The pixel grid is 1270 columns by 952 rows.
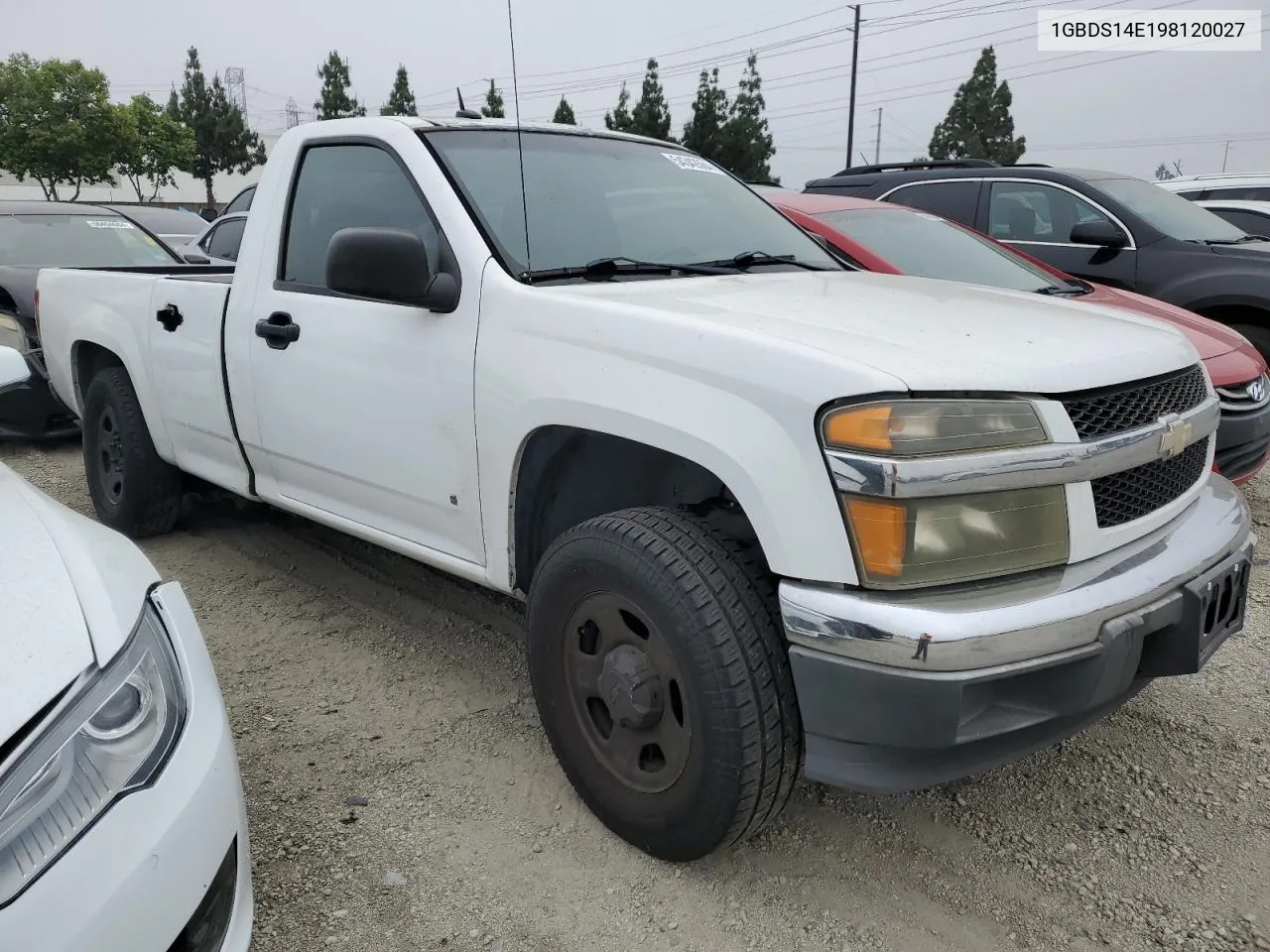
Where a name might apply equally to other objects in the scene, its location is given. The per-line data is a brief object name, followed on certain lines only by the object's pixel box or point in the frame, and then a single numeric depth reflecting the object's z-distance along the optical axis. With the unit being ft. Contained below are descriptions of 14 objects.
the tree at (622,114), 115.03
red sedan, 13.87
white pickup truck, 5.92
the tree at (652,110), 112.57
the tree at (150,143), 136.46
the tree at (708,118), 114.83
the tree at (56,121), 128.67
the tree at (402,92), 143.43
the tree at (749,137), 114.11
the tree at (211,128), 154.92
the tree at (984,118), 138.00
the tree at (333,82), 148.15
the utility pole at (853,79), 116.26
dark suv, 19.38
